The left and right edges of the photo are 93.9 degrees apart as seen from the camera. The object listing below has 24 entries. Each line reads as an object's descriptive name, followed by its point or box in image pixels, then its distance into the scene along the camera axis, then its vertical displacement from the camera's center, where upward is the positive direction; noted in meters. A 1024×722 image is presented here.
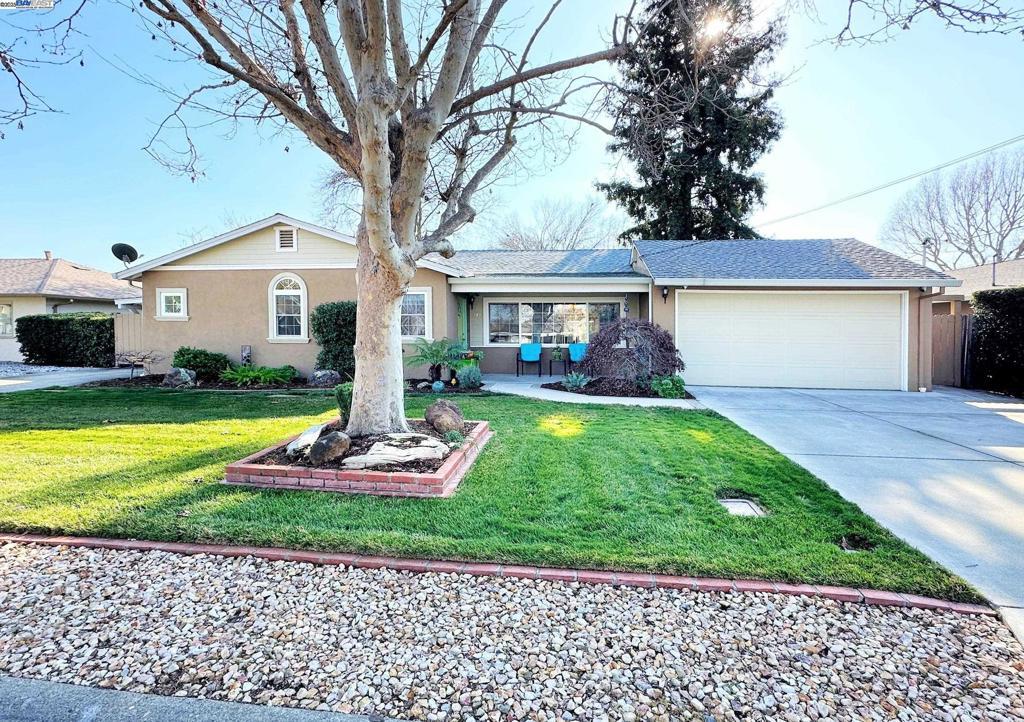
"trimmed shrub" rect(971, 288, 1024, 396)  10.14 -0.02
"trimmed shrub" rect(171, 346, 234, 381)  11.80 -0.34
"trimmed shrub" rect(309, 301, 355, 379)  11.27 +0.35
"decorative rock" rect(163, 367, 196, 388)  11.44 -0.73
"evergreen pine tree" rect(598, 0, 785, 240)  17.48 +6.57
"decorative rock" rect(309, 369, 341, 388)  11.39 -0.76
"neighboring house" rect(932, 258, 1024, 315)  14.74 +2.53
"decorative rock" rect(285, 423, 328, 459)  4.84 -0.99
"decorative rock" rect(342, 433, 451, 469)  4.49 -1.03
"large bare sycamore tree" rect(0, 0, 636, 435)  4.30 +2.75
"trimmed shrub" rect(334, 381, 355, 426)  5.63 -0.64
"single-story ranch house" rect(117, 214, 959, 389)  10.80 +1.08
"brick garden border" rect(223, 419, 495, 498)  4.20 -1.20
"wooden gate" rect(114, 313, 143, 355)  13.73 +0.47
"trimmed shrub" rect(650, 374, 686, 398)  9.74 -0.89
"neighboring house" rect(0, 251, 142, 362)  17.78 +2.30
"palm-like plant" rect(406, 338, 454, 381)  10.62 -0.17
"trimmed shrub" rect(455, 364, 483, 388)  10.70 -0.70
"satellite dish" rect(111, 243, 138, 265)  15.03 +3.08
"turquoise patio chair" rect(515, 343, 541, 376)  13.20 -0.22
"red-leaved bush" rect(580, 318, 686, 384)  10.26 -0.17
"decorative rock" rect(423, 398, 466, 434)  5.67 -0.86
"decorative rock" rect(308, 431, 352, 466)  4.52 -0.96
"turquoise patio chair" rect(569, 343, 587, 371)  12.94 -0.17
